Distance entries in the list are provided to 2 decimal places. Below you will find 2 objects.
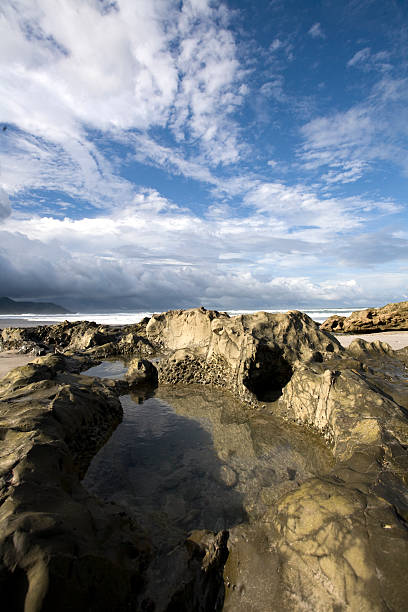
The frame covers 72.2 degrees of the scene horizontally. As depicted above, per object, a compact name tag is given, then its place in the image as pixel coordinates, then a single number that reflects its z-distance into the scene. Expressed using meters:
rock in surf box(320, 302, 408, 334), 17.14
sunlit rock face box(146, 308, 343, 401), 6.22
